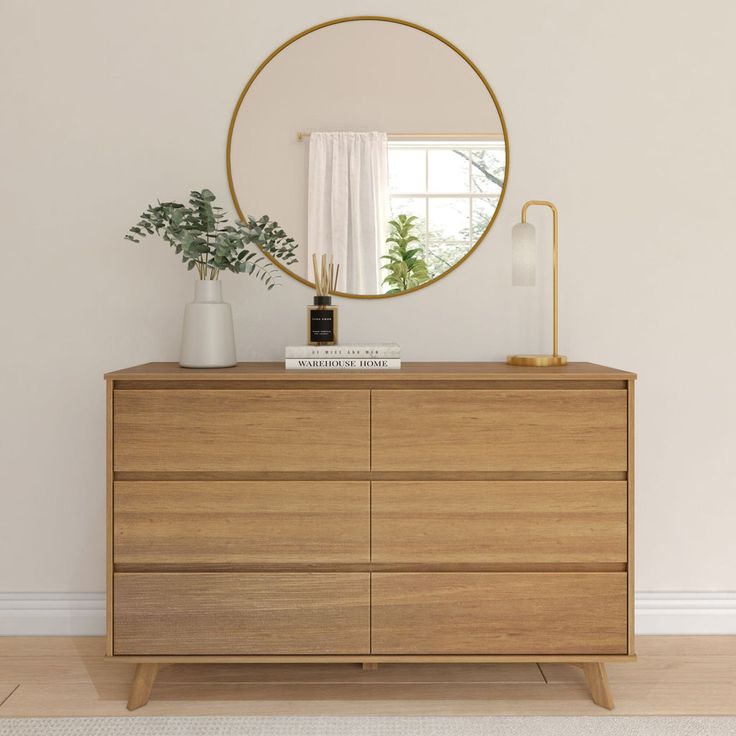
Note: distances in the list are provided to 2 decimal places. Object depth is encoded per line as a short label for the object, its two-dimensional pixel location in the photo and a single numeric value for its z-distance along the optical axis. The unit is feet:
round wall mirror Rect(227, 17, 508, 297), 7.85
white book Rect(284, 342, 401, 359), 6.71
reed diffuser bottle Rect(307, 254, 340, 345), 7.13
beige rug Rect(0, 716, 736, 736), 6.18
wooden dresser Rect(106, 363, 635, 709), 6.29
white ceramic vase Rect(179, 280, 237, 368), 6.86
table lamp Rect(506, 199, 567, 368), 7.36
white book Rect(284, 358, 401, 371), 6.65
